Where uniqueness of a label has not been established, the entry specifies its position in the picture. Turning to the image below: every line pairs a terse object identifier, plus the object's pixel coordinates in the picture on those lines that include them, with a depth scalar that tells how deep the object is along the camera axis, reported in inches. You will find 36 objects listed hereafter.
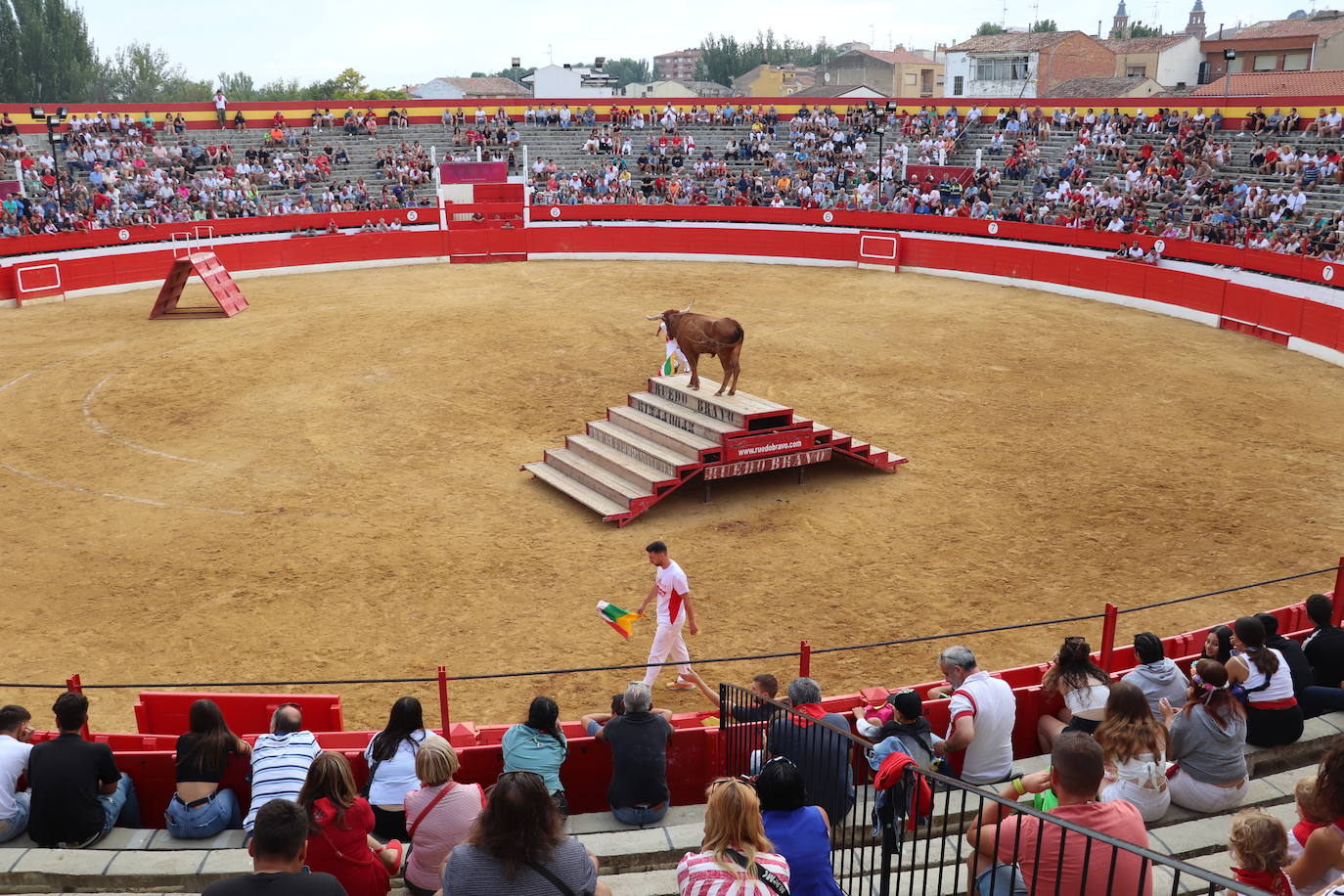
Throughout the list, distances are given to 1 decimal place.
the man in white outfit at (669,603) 401.4
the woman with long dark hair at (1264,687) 295.4
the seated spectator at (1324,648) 327.0
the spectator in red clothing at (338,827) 220.1
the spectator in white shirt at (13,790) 274.1
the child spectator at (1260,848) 187.0
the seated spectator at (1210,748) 269.9
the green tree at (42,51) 2731.3
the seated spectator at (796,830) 196.9
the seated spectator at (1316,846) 199.5
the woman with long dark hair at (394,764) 267.1
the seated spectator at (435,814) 235.1
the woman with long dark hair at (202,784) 270.5
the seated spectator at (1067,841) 185.2
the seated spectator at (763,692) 298.8
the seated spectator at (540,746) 275.4
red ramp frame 1049.5
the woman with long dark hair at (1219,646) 307.7
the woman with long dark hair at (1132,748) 253.4
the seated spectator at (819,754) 256.4
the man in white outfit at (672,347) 697.0
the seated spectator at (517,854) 173.2
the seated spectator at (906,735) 259.1
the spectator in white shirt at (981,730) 286.0
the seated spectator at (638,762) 280.4
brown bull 629.9
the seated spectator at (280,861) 165.5
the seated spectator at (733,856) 175.3
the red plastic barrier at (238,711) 334.0
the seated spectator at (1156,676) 302.8
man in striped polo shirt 261.3
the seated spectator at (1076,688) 297.0
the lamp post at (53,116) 1477.9
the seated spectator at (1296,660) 317.1
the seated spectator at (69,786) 265.7
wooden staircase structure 586.9
